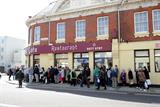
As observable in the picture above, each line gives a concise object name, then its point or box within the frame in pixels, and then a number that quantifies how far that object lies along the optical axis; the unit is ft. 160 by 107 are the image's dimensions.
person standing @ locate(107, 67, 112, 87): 76.49
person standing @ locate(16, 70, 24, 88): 75.29
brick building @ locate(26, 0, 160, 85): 77.71
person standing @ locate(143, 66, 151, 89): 68.15
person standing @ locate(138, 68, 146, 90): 66.28
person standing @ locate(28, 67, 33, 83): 93.18
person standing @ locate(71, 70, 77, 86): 80.13
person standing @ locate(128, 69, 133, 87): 76.19
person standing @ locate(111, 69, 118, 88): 73.95
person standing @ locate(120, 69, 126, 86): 77.56
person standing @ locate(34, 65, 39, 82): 93.81
